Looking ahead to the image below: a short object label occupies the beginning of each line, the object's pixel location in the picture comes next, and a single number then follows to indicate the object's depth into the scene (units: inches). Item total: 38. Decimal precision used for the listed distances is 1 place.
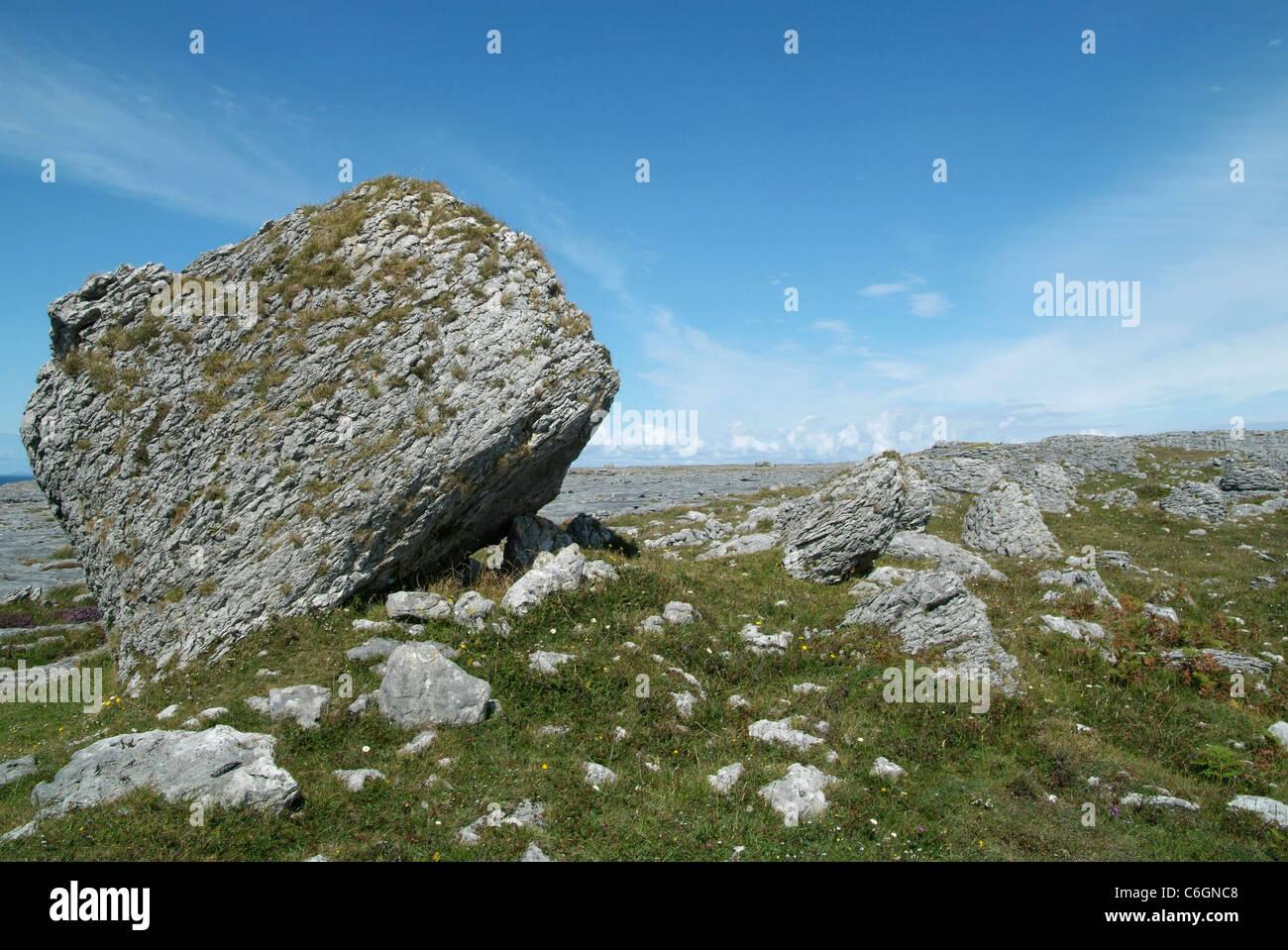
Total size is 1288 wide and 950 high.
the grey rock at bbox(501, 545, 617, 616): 634.8
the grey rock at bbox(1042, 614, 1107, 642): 682.8
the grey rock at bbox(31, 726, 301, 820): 366.3
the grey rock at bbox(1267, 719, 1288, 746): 481.1
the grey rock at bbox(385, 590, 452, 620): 615.2
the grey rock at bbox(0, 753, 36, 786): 416.2
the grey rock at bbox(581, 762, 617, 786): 413.0
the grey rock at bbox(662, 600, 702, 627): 642.8
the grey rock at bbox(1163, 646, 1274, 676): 602.9
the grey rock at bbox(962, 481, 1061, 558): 1106.7
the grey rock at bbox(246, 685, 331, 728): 470.0
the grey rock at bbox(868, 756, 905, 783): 429.7
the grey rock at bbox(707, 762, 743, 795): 408.2
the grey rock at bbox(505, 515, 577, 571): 774.5
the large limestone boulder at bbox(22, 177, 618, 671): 627.5
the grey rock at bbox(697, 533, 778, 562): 972.6
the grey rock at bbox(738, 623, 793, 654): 604.1
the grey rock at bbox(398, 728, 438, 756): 435.5
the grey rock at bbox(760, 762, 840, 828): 386.3
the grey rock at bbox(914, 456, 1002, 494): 1851.6
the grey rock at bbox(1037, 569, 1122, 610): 793.6
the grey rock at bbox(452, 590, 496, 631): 603.8
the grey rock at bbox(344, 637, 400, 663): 550.9
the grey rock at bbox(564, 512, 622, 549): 877.8
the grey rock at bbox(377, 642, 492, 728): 467.5
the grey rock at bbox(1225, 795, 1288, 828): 380.4
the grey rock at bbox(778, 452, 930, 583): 859.4
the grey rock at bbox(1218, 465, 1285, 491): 1549.0
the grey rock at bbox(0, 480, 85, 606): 1050.7
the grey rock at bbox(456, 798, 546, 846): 358.9
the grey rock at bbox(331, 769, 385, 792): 396.5
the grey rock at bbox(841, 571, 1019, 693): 573.3
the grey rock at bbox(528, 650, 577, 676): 537.0
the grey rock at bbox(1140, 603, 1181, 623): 722.2
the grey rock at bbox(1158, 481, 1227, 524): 1396.4
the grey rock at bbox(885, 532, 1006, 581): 937.5
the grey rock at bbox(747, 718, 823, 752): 461.7
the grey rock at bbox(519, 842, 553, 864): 339.3
